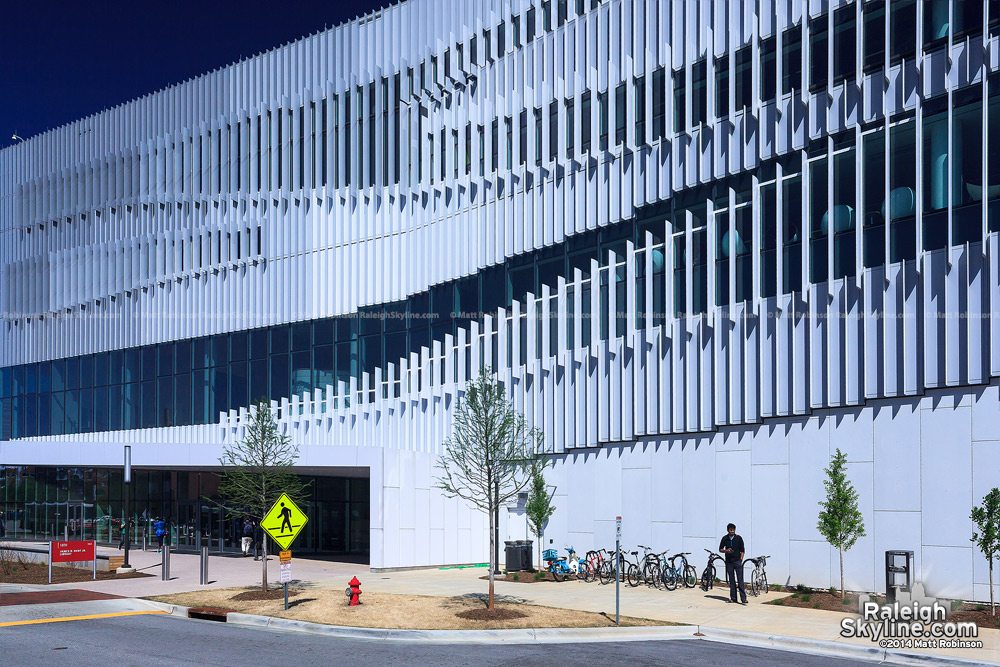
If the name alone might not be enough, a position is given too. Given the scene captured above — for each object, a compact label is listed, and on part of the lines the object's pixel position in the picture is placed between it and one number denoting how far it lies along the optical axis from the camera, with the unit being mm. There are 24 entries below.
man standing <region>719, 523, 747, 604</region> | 23750
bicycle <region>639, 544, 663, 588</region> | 27484
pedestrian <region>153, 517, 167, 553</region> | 41031
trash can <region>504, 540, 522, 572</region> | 30812
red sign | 30844
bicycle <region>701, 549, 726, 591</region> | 26156
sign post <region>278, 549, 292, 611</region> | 22266
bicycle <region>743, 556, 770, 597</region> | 25422
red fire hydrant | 22812
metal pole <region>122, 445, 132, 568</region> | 31347
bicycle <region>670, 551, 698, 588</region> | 27016
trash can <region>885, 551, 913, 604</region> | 22031
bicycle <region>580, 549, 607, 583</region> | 28984
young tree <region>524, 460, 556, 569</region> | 31766
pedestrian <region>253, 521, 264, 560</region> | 39625
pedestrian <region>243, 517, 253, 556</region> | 39562
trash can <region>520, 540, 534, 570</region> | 30969
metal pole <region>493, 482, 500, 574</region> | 31227
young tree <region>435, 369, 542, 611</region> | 22000
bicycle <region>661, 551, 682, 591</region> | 26844
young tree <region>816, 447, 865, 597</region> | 23391
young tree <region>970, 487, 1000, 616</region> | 20656
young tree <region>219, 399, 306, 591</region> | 26531
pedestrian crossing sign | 22750
